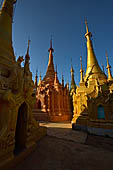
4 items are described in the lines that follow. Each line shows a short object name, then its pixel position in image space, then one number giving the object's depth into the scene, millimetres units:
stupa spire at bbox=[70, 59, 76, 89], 33572
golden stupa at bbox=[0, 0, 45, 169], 3660
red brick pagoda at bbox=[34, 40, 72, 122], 20595
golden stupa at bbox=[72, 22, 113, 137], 8745
